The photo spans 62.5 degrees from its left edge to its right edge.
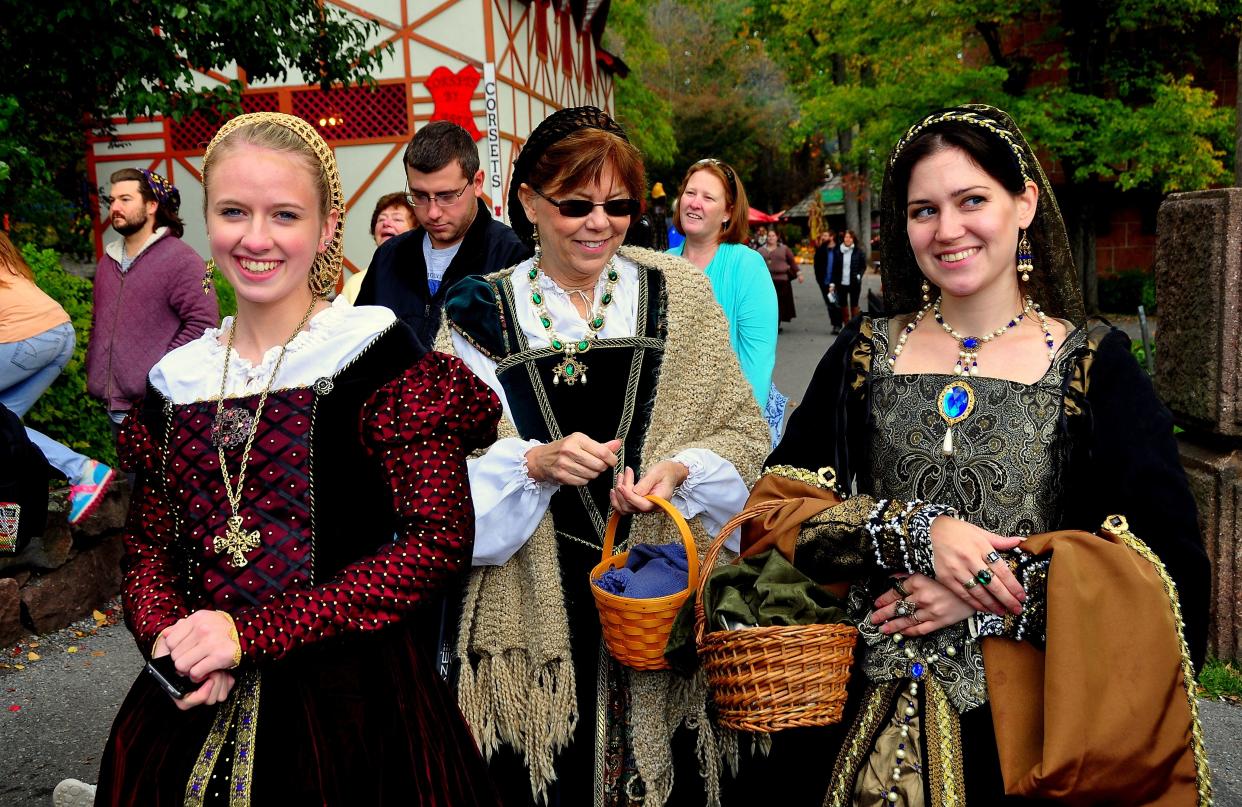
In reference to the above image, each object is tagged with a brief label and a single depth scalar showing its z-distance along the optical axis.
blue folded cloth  2.28
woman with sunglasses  2.48
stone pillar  3.80
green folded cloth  2.01
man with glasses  4.20
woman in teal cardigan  5.20
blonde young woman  1.80
